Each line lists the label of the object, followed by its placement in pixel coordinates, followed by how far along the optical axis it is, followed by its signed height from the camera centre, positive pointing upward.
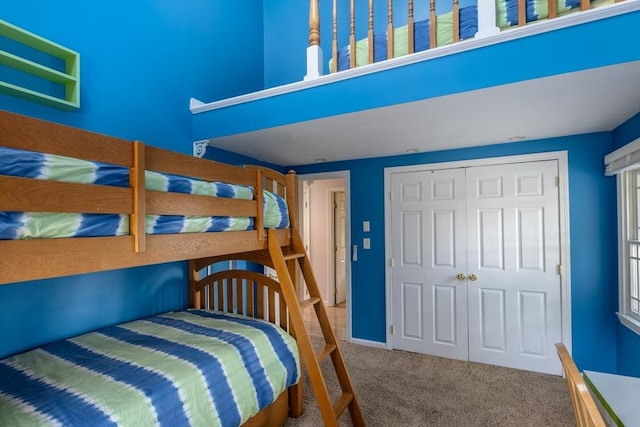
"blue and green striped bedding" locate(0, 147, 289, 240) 0.95 +0.02
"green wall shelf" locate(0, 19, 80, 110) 1.69 +0.85
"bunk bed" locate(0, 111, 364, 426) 0.99 -0.16
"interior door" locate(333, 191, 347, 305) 5.35 -0.44
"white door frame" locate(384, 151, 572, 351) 2.74 -0.08
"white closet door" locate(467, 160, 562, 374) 2.81 -0.44
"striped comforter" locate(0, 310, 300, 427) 1.26 -0.72
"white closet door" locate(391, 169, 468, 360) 3.16 -0.45
